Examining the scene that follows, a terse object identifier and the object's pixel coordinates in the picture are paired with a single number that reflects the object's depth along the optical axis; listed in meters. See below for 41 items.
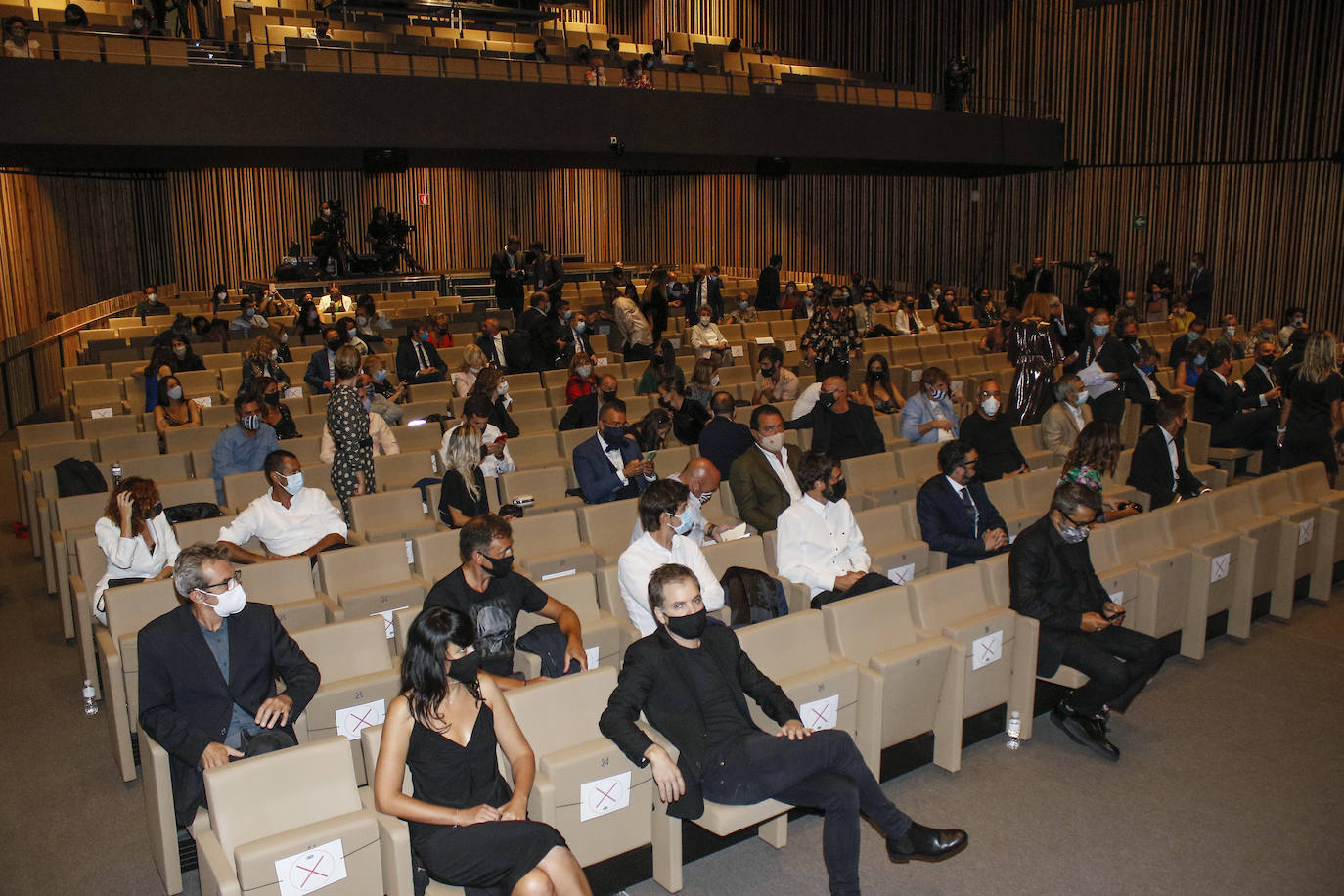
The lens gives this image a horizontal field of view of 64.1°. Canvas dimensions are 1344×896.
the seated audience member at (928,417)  7.62
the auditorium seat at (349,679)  3.95
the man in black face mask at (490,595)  3.99
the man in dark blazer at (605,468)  6.16
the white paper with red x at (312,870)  2.94
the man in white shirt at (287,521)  5.29
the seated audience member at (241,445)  6.46
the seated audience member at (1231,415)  8.42
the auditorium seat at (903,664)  4.15
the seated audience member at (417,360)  9.17
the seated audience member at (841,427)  7.08
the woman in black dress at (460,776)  3.03
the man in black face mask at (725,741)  3.35
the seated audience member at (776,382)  8.50
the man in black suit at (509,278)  12.87
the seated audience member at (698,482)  5.23
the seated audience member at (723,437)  6.75
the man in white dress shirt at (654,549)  4.34
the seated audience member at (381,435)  7.07
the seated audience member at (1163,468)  6.75
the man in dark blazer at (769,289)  14.26
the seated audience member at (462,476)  5.64
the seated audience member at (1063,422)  7.32
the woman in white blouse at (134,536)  4.79
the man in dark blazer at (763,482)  5.73
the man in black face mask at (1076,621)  4.61
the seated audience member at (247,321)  10.90
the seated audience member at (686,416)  7.32
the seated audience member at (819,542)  4.99
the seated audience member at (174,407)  7.85
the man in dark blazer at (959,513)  5.41
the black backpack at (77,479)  6.20
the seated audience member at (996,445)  6.90
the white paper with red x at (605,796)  3.42
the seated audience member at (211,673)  3.56
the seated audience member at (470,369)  8.40
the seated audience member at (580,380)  8.21
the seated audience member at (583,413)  7.61
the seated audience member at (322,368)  8.89
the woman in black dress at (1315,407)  7.51
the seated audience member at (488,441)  6.28
